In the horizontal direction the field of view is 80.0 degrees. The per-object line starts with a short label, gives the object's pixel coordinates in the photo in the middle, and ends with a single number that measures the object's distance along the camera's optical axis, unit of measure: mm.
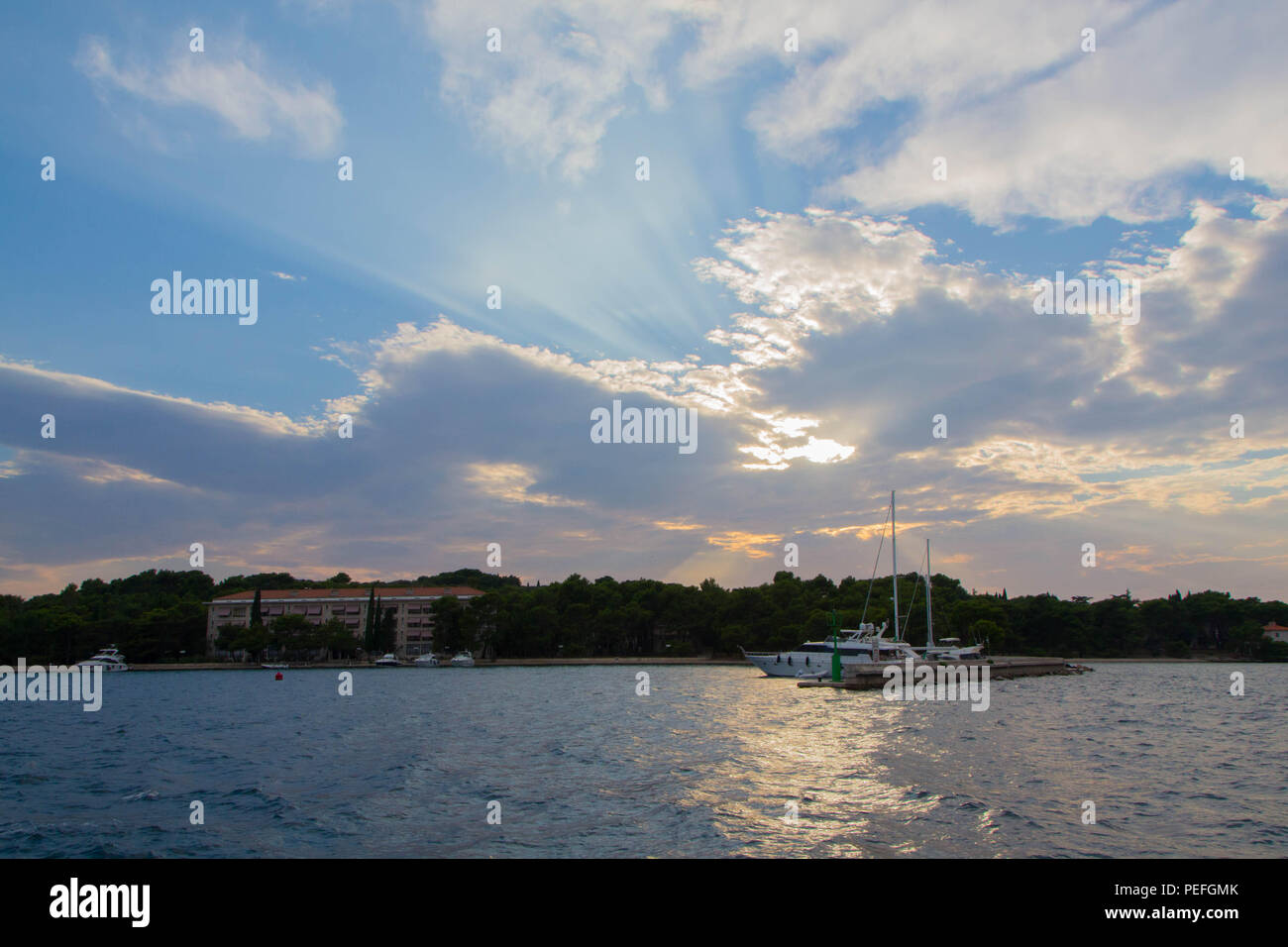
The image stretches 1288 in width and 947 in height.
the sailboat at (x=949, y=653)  80250
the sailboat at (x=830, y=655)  78562
